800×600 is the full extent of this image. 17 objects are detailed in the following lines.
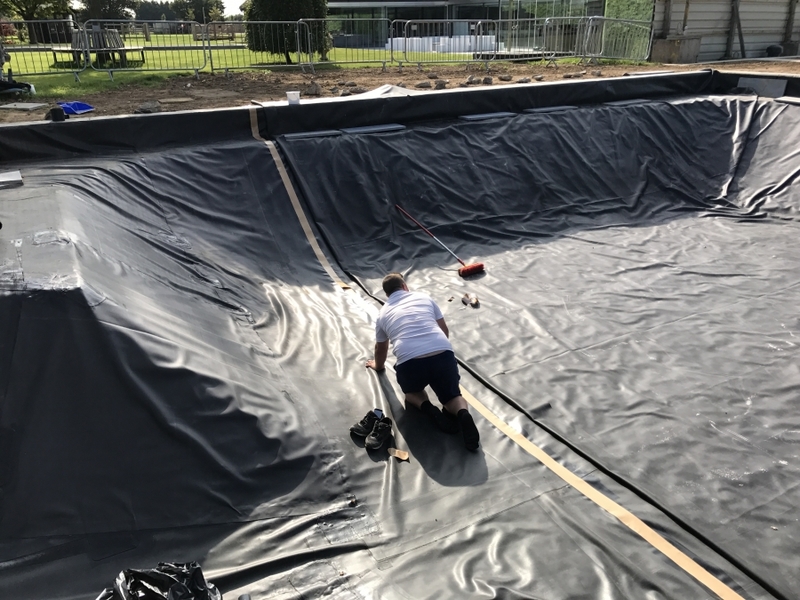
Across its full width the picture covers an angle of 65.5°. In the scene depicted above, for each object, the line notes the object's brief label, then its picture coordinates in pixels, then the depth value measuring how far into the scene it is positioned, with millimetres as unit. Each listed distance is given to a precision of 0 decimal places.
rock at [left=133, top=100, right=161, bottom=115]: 7832
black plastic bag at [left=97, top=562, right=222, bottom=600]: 2379
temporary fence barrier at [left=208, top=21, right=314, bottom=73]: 14547
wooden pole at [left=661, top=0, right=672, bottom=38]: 16828
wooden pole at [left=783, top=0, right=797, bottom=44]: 18969
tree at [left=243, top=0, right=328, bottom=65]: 14844
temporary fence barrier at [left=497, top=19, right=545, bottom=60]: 18922
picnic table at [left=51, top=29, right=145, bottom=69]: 12652
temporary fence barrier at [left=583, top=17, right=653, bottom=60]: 17016
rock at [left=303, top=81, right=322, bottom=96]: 10428
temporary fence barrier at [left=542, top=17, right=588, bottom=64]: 17438
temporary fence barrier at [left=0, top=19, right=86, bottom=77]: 12609
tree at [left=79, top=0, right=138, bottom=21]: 30766
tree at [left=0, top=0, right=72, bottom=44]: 21516
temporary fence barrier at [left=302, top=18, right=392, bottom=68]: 15070
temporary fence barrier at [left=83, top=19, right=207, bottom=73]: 13602
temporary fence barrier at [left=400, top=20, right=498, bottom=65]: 15303
